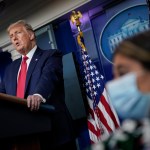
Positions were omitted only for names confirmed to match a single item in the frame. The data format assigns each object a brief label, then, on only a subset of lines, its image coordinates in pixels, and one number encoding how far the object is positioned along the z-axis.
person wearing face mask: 0.95
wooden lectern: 1.91
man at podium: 2.43
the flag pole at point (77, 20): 4.45
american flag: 4.21
